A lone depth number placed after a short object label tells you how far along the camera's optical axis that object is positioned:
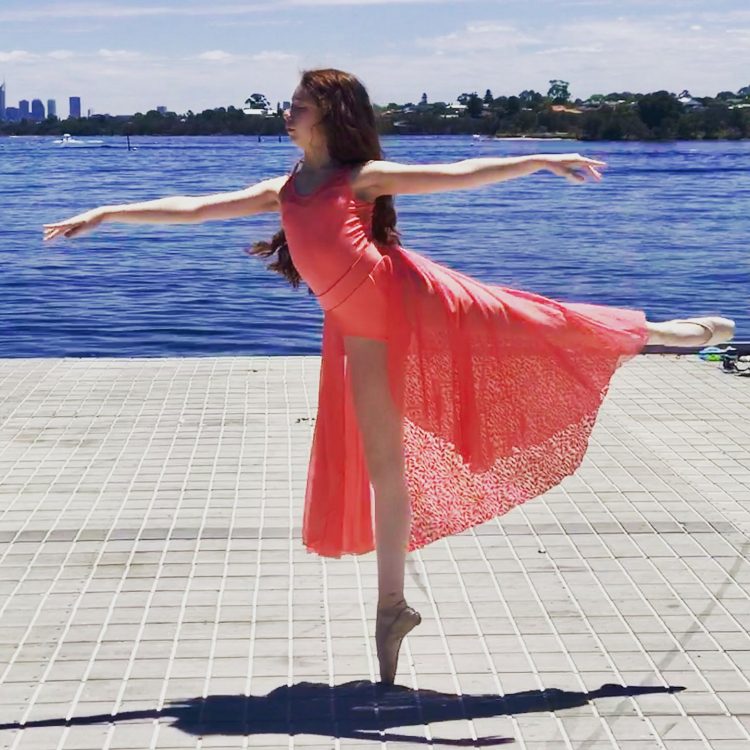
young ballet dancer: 4.02
